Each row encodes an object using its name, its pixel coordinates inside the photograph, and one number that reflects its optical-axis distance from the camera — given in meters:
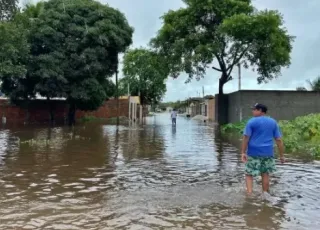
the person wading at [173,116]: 35.44
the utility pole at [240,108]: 29.14
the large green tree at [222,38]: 28.95
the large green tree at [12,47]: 20.36
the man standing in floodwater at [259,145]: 7.58
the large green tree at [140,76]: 68.62
